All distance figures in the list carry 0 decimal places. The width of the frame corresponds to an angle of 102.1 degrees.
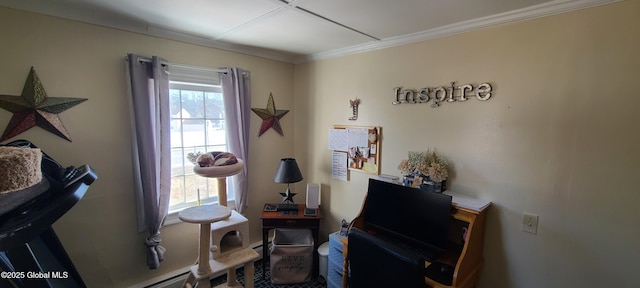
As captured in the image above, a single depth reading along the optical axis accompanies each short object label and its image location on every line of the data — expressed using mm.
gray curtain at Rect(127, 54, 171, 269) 1882
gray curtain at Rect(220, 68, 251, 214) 2354
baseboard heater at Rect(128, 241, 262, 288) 2059
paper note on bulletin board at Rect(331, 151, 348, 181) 2496
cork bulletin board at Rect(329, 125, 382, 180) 2229
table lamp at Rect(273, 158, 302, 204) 2469
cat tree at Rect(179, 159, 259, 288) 1699
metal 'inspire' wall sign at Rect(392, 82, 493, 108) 1644
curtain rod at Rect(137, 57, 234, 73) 1898
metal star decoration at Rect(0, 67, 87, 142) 1508
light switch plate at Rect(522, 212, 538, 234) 1489
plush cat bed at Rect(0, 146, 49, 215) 864
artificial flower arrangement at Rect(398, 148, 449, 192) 1741
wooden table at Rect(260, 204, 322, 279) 2393
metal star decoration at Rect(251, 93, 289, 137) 2674
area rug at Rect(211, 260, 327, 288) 2381
